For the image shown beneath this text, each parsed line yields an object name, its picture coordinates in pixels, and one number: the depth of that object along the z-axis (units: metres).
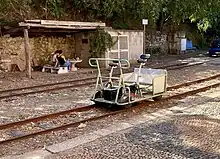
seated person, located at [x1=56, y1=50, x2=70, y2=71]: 15.80
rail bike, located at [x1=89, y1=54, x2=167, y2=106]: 7.93
